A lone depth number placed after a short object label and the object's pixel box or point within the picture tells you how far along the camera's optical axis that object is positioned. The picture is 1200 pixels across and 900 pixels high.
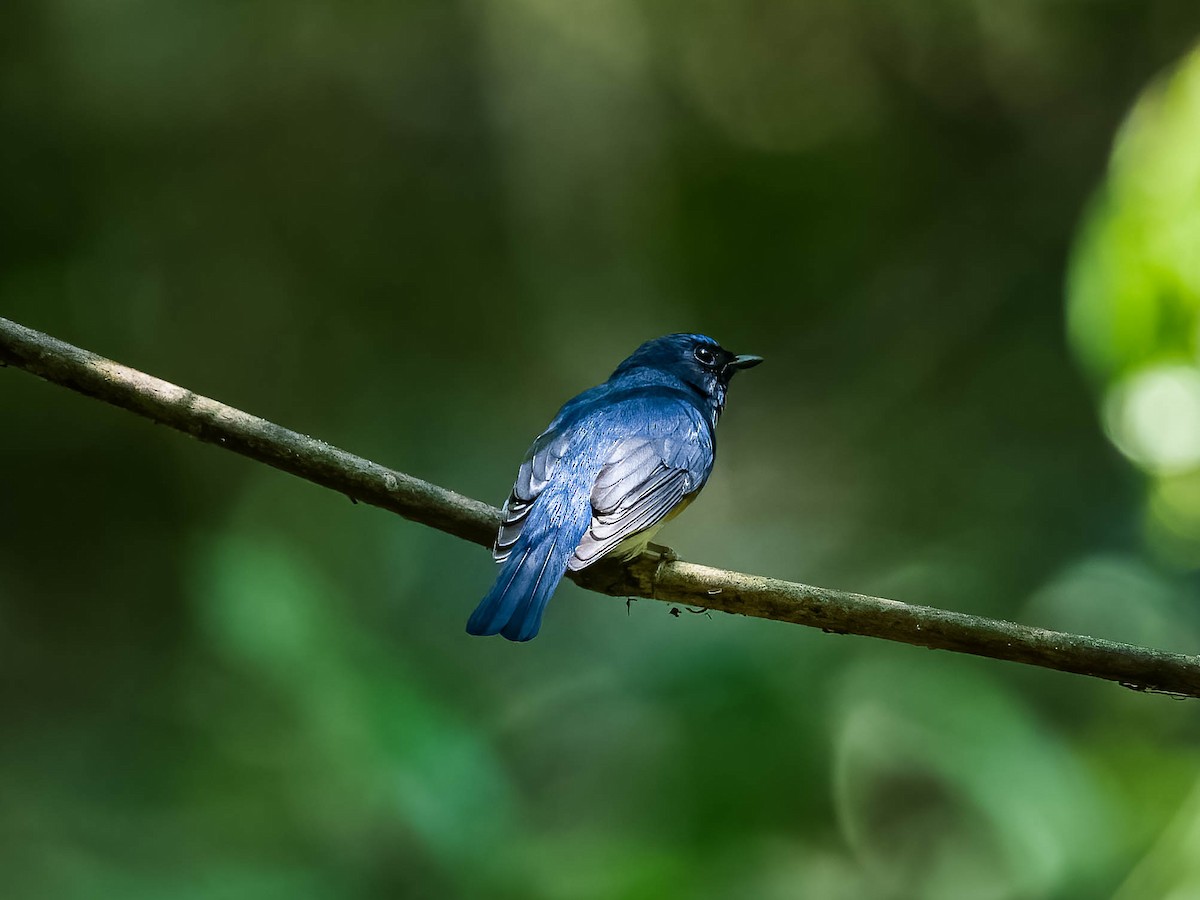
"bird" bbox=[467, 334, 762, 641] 5.55
